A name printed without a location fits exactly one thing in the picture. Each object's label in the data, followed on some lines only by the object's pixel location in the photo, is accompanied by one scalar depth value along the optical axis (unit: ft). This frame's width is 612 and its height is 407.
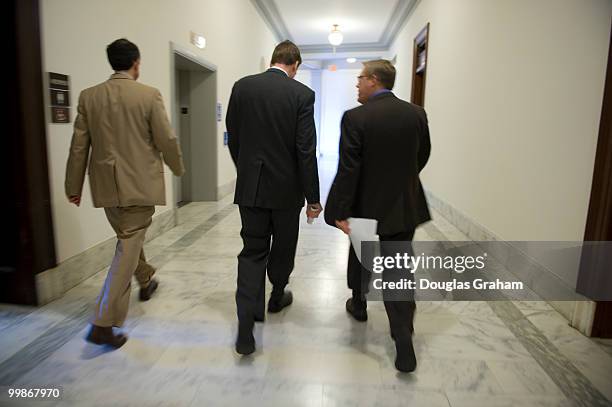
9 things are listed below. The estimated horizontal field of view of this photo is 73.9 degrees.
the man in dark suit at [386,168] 6.32
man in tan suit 6.79
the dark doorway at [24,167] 7.57
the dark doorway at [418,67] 23.62
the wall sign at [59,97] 8.48
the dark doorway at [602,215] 7.14
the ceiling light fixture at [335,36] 31.91
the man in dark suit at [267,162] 6.76
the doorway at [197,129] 19.07
